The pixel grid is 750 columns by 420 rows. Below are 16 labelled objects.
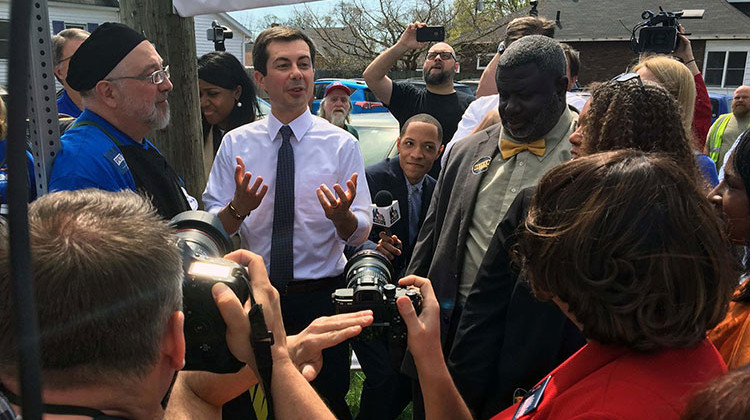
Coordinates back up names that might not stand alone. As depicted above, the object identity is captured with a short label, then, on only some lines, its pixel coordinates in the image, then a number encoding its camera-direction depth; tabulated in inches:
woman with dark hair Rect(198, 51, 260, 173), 159.6
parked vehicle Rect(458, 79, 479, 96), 700.0
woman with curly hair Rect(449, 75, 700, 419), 72.2
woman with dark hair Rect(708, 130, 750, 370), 59.7
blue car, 532.4
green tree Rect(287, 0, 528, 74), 1230.3
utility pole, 129.5
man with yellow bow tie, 88.0
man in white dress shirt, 113.8
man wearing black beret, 83.4
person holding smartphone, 188.1
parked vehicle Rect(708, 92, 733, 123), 508.1
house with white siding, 837.8
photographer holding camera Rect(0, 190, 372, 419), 33.5
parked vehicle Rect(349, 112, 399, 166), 242.2
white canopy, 110.0
